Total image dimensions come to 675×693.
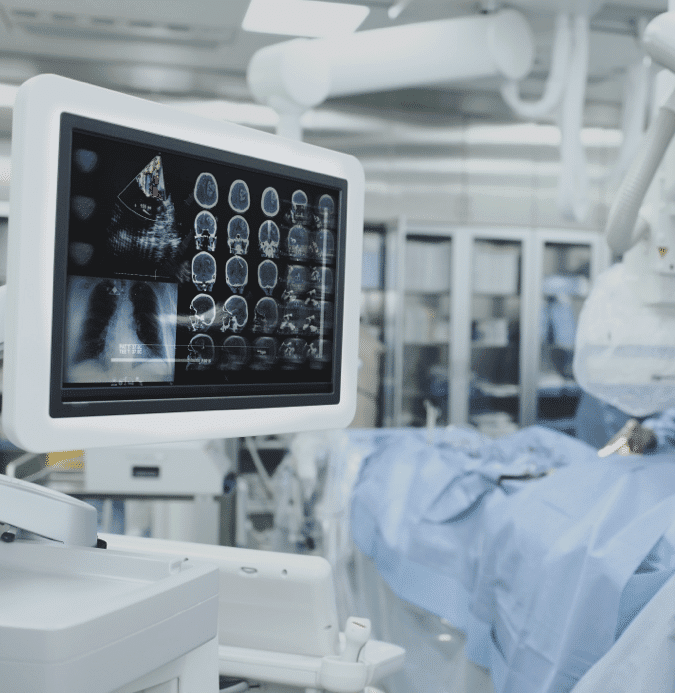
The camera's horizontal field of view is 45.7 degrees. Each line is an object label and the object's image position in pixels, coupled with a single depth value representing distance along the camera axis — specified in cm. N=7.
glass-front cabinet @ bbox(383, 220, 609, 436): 496
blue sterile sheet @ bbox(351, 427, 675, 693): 160
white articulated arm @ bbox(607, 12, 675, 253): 124
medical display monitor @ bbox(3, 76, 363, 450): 67
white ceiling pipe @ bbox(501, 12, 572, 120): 291
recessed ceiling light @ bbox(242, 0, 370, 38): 379
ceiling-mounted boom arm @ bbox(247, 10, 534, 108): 232
